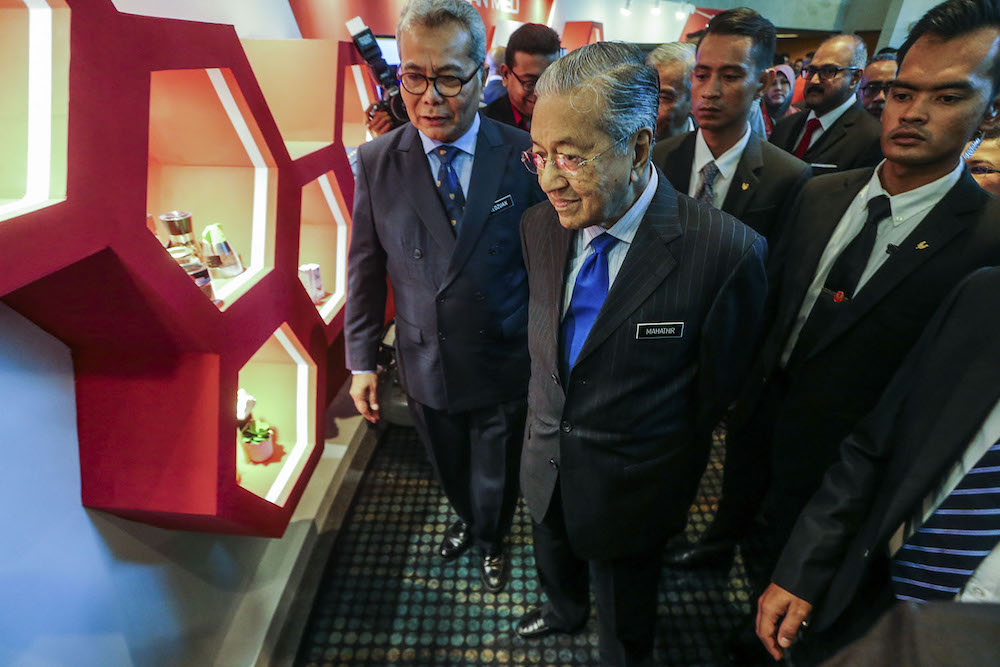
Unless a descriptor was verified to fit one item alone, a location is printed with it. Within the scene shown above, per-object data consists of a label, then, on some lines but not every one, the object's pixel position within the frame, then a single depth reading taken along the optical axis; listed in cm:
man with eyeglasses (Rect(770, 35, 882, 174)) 313
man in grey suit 156
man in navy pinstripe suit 103
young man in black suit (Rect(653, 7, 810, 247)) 193
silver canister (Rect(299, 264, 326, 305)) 254
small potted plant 210
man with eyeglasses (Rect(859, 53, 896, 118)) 380
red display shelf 96
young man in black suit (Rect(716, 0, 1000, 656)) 127
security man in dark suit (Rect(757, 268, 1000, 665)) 85
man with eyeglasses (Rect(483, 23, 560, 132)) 270
